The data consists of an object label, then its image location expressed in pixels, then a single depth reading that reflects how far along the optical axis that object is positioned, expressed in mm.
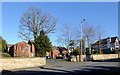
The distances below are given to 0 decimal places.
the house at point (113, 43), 65544
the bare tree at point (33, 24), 30734
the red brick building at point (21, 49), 34350
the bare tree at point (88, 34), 42438
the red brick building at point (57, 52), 68444
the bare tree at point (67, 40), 40756
